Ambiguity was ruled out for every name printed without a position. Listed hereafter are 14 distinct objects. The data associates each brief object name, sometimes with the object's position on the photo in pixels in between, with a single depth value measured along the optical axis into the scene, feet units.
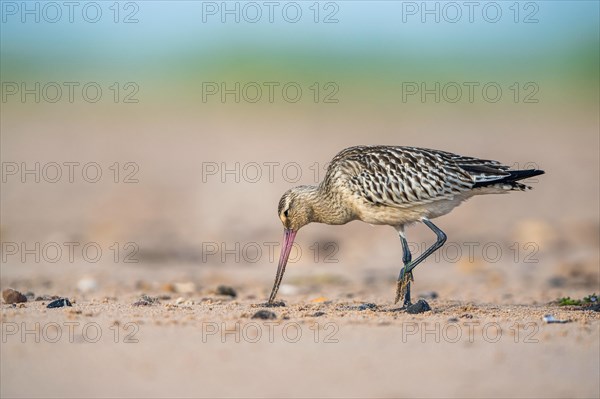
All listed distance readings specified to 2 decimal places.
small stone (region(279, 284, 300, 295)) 41.98
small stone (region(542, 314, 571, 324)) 31.30
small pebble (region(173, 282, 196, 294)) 40.42
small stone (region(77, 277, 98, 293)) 41.32
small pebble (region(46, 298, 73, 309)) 33.86
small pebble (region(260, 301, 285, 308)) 35.42
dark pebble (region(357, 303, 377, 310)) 34.91
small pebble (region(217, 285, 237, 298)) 39.52
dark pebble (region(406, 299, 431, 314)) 33.37
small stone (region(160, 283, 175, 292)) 40.78
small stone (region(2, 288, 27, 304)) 35.32
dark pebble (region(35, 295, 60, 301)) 36.17
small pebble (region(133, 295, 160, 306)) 35.23
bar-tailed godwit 36.14
